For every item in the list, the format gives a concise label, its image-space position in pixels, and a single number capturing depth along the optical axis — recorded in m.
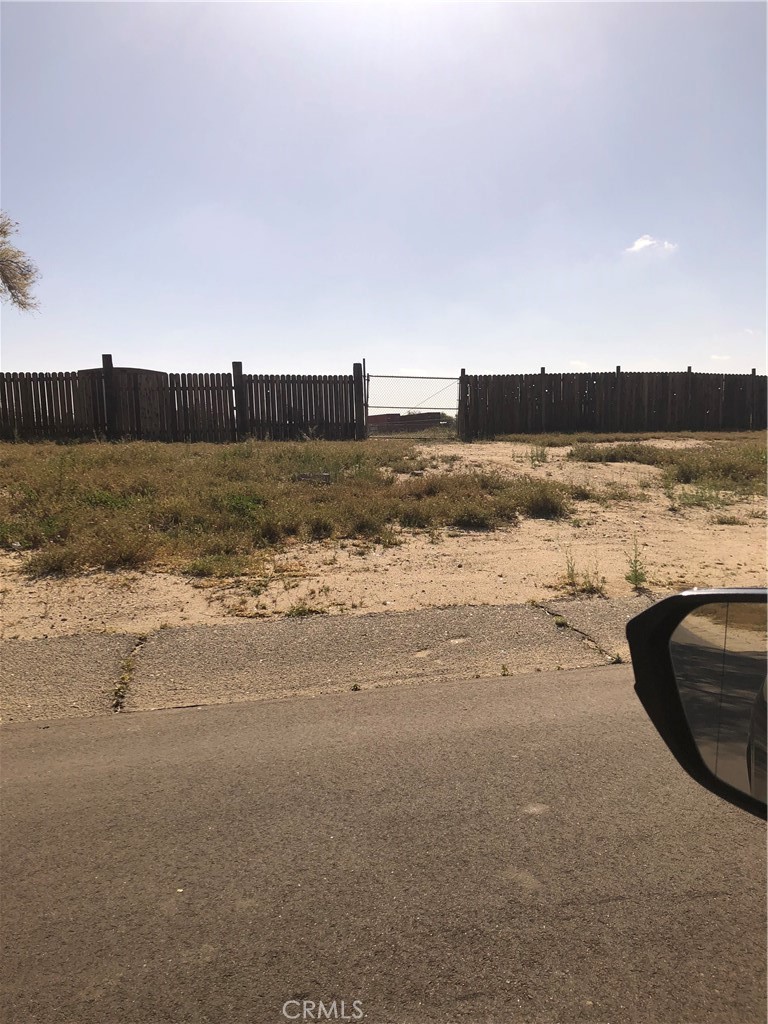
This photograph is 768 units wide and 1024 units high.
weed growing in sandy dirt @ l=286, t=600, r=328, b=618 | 5.69
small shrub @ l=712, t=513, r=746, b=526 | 9.46
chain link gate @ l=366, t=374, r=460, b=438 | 24.10
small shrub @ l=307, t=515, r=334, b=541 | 8.28
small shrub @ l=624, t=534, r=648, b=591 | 6.58
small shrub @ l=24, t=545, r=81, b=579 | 6.66
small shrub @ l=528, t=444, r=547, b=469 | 14.74
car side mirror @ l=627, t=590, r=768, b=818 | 1.50
